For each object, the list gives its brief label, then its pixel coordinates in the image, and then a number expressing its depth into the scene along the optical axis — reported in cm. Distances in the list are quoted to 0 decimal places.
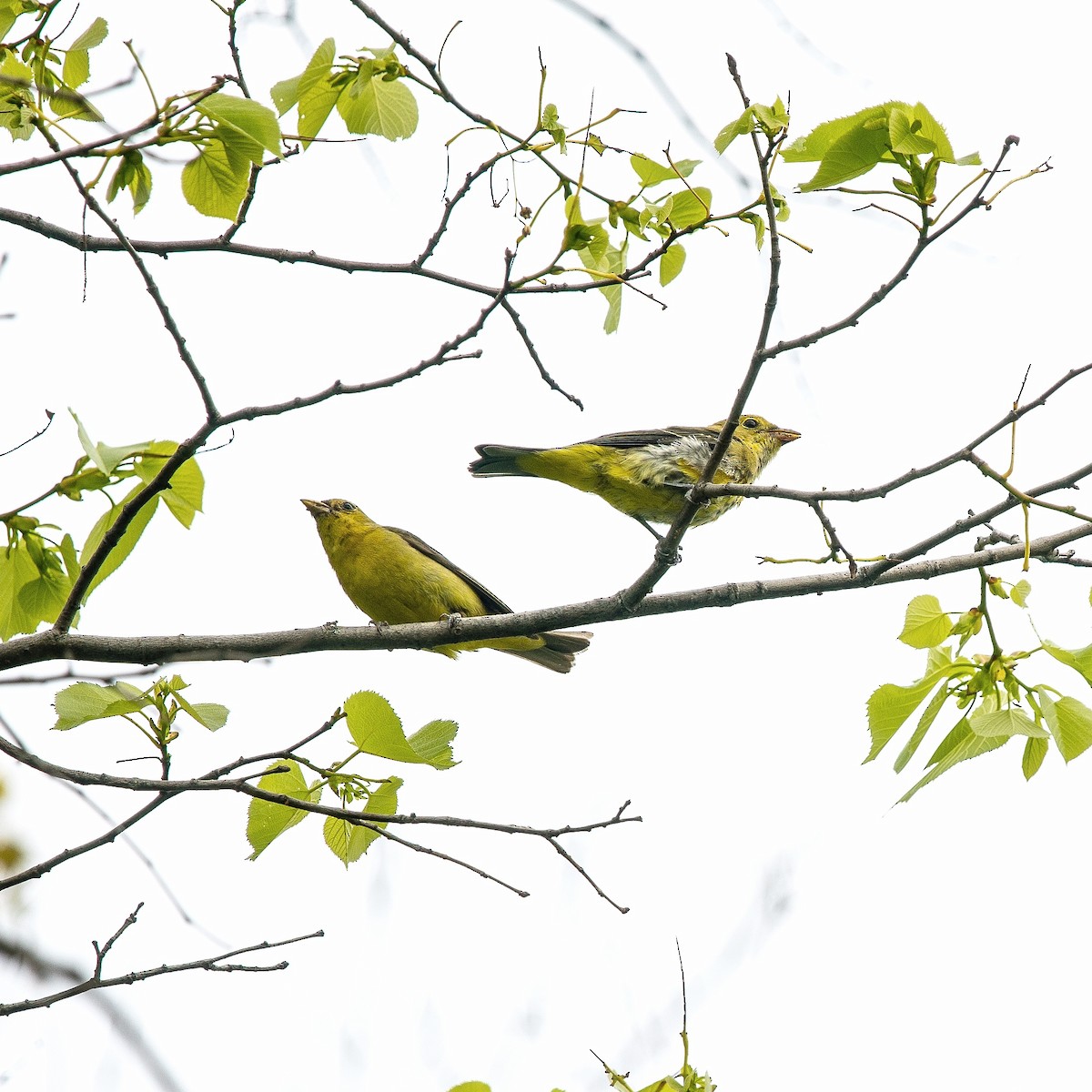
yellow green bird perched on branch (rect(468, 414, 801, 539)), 1364
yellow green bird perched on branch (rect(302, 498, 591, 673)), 1334
